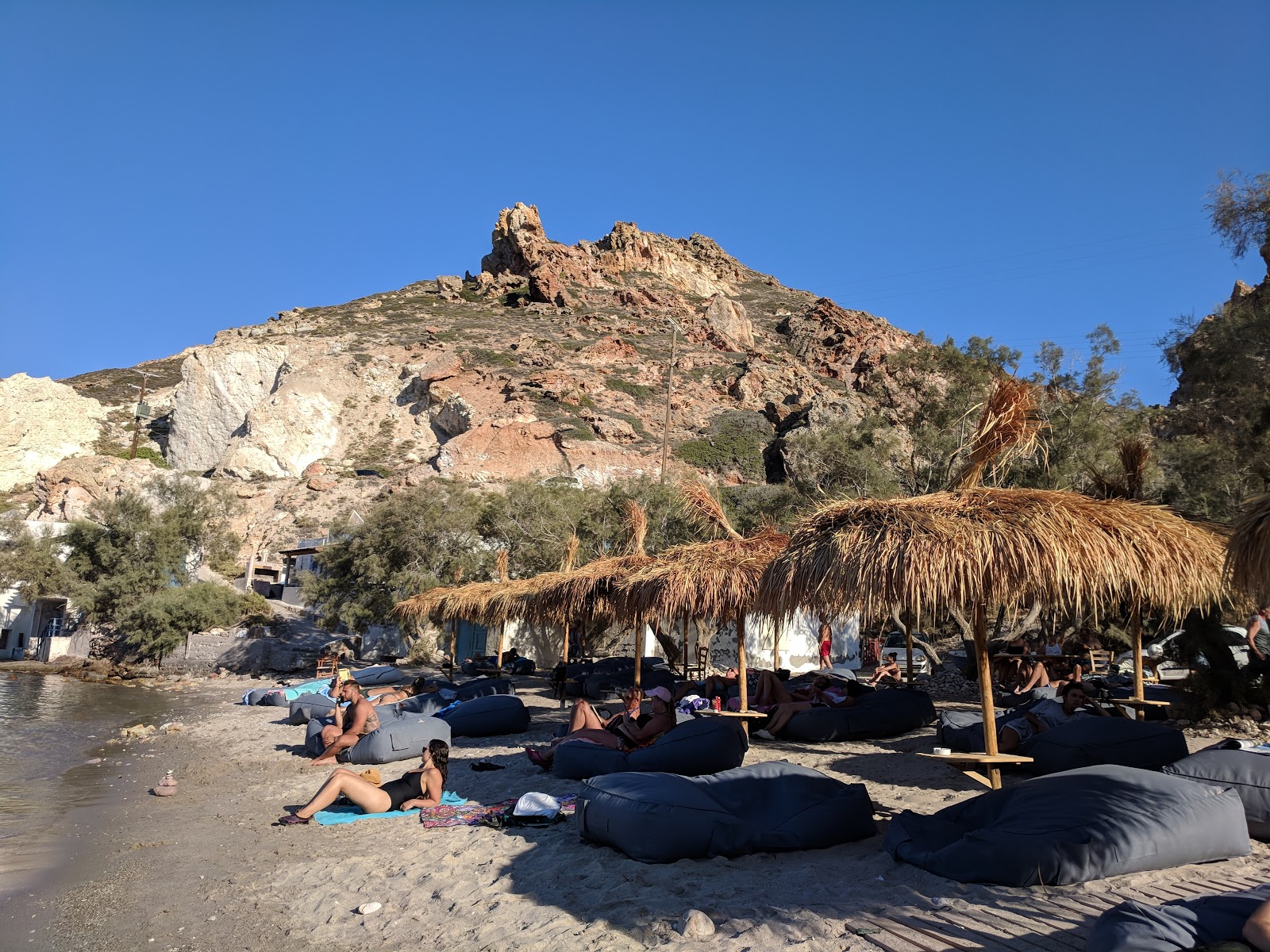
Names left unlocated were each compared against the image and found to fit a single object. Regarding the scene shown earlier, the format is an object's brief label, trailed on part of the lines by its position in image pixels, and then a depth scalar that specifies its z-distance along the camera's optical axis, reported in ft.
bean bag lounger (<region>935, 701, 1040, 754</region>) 24.64
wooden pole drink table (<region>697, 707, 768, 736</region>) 28.86
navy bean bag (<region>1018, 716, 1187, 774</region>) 19.22
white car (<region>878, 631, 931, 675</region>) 54.50
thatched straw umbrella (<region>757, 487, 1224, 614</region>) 18.98
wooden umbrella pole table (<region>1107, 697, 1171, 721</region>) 27.02
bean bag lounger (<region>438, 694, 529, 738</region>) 34.42
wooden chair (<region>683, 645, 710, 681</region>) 50.37
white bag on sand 19.40
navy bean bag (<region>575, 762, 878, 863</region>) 15.61
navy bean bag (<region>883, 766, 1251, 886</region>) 12.64
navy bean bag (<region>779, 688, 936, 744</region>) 29.27
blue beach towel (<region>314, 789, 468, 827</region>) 20.88
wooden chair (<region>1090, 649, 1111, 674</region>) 46.26
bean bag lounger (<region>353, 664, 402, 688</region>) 54.95
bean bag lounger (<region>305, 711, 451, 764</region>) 29.14
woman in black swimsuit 21.17
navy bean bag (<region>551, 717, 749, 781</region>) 21.83
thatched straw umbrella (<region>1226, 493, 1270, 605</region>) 14.24
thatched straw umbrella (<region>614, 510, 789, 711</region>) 31.09
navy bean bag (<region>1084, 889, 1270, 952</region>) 8.71
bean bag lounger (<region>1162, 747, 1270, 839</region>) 14.83
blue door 76.95
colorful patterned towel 19.95
